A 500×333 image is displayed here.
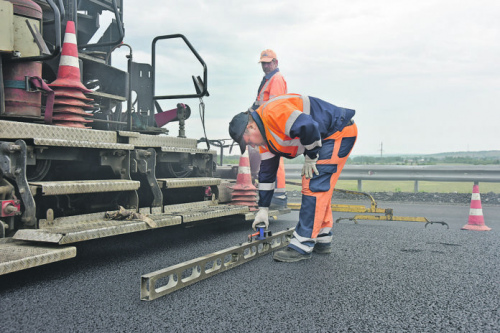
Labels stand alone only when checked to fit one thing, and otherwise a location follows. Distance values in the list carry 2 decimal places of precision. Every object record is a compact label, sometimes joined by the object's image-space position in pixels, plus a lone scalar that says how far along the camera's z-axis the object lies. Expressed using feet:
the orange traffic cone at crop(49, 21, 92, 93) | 15.19
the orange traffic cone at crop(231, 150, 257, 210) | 21.26
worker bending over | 13.50
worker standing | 24.52
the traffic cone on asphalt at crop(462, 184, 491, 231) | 21.77
